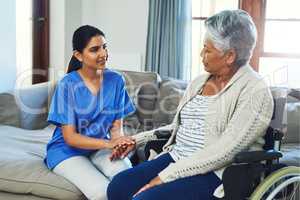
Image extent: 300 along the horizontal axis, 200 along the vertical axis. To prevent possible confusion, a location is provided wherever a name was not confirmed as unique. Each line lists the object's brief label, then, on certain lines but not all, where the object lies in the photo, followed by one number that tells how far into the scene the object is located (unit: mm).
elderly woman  1711
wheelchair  1634
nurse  2053
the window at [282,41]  3980
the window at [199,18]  4164
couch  2092
